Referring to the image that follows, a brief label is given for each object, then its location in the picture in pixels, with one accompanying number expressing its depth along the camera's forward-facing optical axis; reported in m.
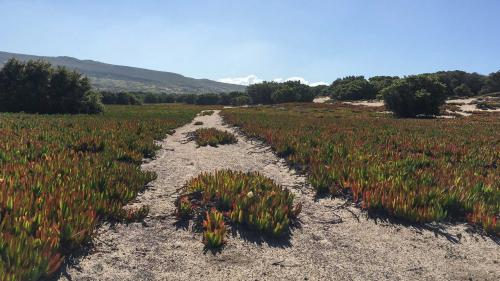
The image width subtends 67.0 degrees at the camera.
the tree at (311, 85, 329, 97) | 144.25
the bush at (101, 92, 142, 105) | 106.75
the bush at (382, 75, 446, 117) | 52.38
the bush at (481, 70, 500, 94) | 90.83
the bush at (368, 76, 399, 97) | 100.81
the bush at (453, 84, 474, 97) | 93.00
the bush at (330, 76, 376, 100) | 103.00
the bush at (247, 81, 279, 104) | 139.25
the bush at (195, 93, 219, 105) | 148.25
